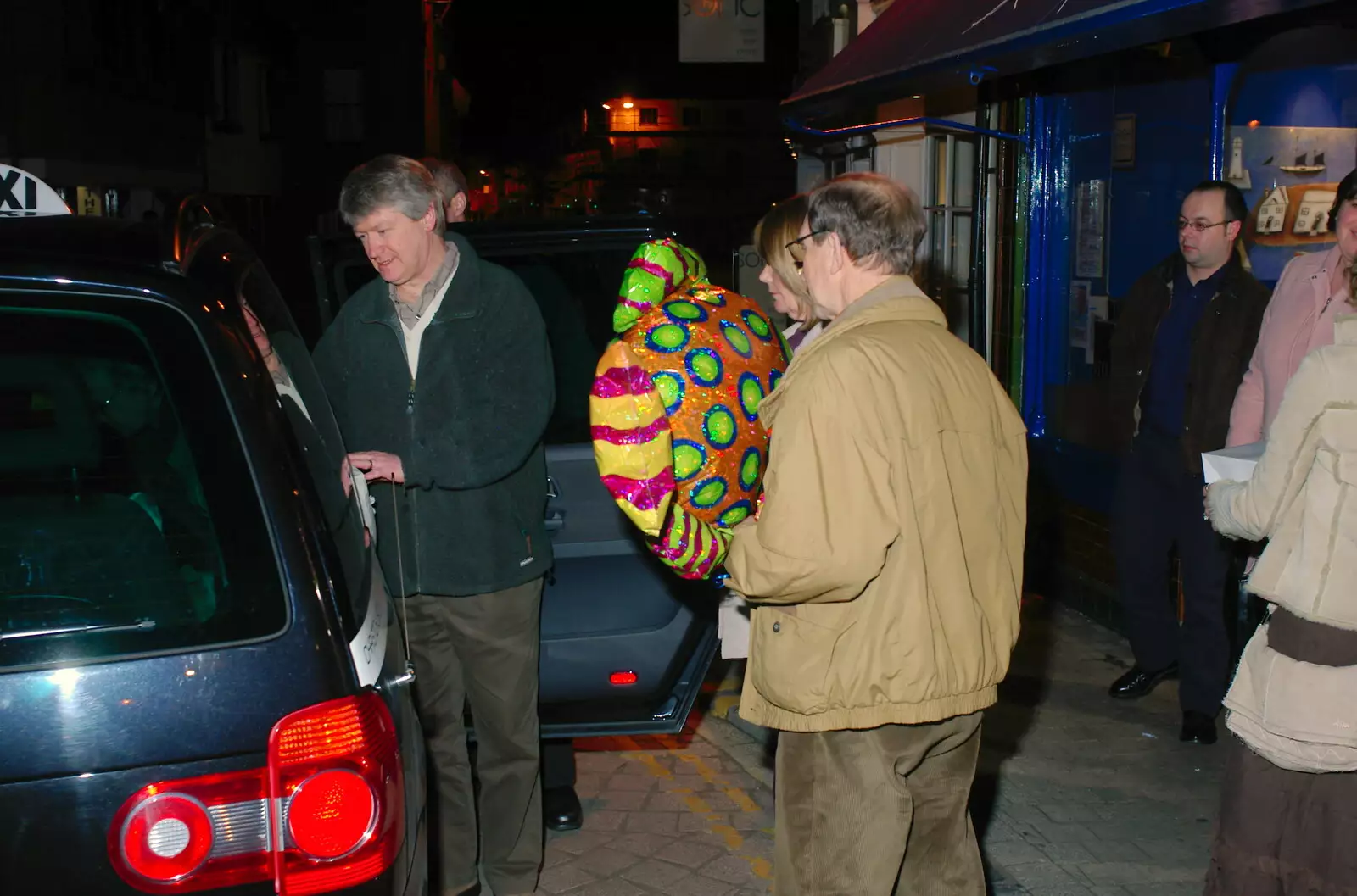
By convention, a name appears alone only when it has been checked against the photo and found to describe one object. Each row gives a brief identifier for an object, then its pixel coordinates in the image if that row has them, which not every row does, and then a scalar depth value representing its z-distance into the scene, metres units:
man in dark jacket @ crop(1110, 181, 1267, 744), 5.10
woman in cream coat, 2.96
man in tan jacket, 2.52
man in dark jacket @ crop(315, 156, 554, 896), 3.56
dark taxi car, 1.87
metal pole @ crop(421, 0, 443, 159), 32.91
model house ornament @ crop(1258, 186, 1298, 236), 6.58
